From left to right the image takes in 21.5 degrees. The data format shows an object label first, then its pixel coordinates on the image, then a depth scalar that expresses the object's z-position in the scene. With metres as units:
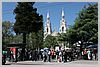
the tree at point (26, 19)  13.82
